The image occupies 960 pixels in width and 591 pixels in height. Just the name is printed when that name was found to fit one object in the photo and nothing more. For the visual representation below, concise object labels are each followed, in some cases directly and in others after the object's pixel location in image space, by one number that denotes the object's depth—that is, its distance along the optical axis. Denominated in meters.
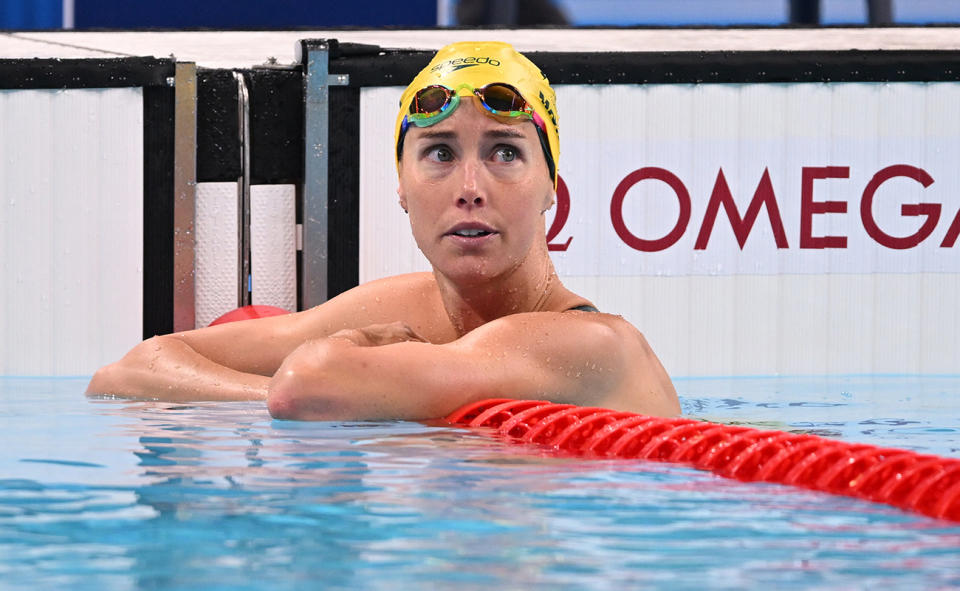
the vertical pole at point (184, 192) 12.82
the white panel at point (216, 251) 12.93
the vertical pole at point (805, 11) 21.53
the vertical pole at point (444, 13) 21.92
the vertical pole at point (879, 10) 18.72
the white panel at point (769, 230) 12.39
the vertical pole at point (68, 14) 21.81
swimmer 6.41
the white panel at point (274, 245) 13.10
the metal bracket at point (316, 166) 12.71
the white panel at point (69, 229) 12.71
